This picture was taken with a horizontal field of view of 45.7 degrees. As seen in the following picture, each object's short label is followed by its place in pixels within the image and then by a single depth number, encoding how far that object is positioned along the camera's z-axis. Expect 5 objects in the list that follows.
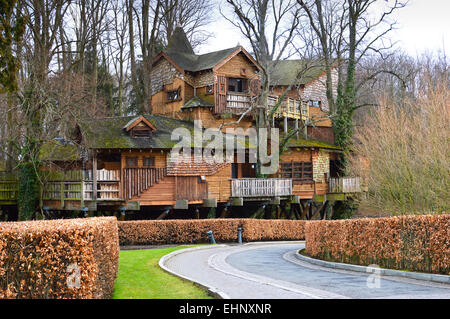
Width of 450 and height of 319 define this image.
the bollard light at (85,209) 31.06
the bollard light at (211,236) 29.98
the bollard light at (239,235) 31.15
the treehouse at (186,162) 32.22
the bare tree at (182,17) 53.62
